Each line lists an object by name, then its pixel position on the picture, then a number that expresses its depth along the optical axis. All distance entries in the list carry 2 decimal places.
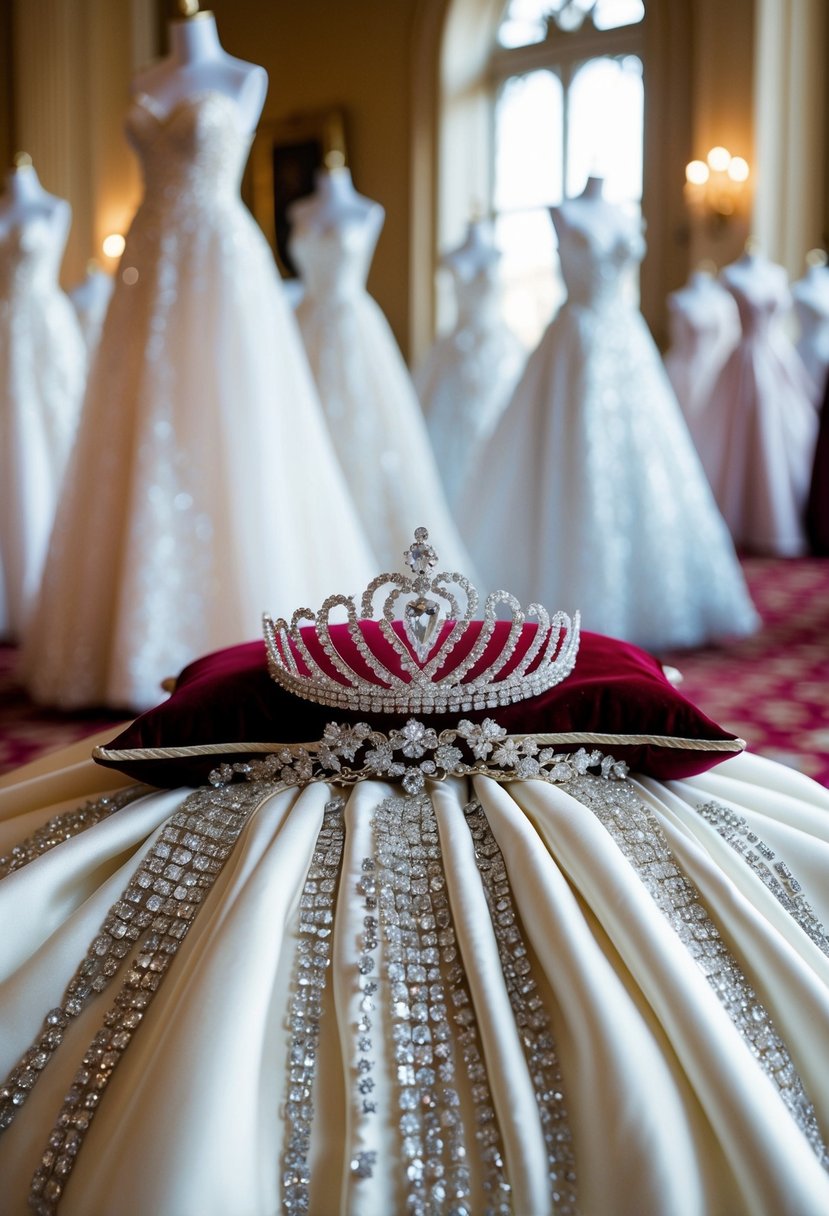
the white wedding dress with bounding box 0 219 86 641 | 4.15
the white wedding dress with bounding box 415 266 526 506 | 6.03
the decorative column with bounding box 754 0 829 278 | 7.71
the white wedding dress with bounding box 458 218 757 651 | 3.66
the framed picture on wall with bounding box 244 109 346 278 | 9.77
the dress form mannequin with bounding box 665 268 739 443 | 7.66
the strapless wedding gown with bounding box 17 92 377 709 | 2.79
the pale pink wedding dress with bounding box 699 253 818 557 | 6.70
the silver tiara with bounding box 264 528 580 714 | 1.24
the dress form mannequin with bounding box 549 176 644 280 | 3.87
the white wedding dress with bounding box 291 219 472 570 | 4.23
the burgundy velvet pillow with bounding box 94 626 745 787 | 1.25
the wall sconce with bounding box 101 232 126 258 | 9.82
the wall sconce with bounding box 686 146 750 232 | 7.77
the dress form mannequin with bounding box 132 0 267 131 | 3.00
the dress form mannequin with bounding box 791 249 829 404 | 7.16
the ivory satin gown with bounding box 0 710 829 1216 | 0.85
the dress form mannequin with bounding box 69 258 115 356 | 6.15
